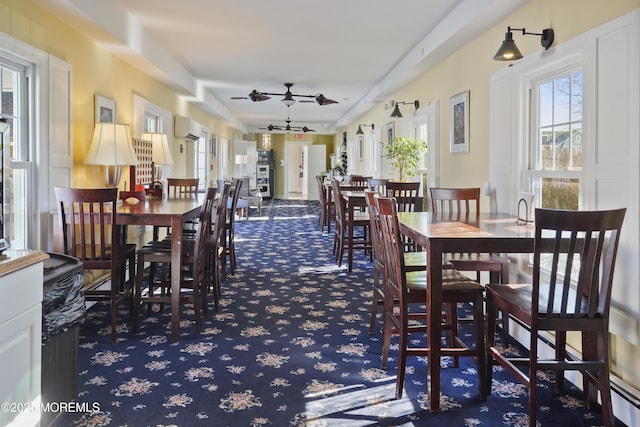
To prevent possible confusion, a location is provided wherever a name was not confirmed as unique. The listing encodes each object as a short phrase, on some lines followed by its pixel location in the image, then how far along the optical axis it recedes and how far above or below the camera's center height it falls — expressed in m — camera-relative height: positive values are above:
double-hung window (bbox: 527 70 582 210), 3.09 +0.36
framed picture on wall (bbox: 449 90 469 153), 4.82 +0.74
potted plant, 6.37 +0.55
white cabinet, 1.38 -0.41
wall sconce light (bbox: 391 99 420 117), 6.63 +1.20
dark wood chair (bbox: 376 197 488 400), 2.38 -0.50
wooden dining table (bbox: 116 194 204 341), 3.17 -0.21
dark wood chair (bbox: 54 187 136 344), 3.02 -0.30
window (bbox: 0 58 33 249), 3.31 +0.35
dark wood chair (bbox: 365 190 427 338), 2.86 -0.41
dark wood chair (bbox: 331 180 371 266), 5.54 -0.33
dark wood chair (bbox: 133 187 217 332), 3.27 -0.47
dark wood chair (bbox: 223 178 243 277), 4.89 -0.24
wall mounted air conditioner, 7.50 +1.05
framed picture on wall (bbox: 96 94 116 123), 4.51 +0.82
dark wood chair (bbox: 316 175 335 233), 8.40 -0.24
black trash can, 1.92 -0.55
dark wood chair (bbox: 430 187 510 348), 3.11 -0.42
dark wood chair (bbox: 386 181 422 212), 5.29 -0.04
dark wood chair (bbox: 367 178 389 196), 6.50 +0.16
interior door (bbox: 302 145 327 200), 16.44 +1.11
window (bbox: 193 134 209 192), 9.86 +0.71
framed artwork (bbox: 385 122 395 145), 8.14 +1.05
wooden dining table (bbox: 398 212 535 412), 2.28 -0.26
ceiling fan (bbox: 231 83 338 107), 7.67 +1.58
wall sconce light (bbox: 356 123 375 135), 10.01 +1.39
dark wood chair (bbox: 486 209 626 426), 1.91 -0.47
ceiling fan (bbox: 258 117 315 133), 12.50 +1.87
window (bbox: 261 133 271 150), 16.94 +1.83
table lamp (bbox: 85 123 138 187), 4.01 +0.39
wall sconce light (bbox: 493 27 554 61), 3.11 +0.96
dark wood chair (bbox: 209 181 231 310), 3.81 -0.38
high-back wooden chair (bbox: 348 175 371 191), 8.28 +0.23
